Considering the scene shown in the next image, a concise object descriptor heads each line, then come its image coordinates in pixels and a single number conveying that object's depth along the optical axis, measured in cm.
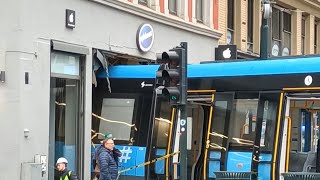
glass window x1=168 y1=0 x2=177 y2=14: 1959
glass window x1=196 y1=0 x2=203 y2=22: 2111
